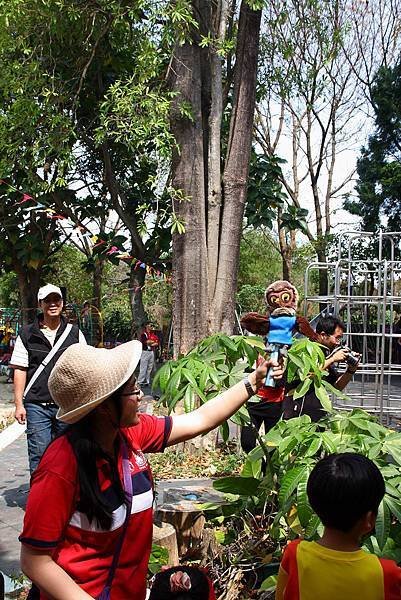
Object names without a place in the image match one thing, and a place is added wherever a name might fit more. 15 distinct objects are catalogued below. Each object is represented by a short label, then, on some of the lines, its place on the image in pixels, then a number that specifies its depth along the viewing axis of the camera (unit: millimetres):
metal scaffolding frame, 8506
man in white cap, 5277
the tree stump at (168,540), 4000
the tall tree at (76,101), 8047
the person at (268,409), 5090
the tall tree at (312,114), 16281
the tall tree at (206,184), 7270
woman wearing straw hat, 1908
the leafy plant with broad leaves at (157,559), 3664
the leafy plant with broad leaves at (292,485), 2802
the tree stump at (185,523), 4398
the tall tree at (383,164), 19297
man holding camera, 4105
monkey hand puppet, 2656
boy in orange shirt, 2072
